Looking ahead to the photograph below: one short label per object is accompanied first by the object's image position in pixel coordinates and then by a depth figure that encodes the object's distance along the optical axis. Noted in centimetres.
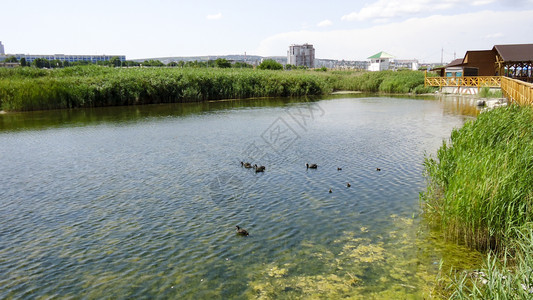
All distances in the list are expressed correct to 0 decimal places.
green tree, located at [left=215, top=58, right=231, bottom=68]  9356
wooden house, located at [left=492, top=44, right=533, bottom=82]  4162
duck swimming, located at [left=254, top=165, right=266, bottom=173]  1667
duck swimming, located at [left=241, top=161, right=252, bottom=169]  1720
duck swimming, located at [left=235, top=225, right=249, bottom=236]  1048
